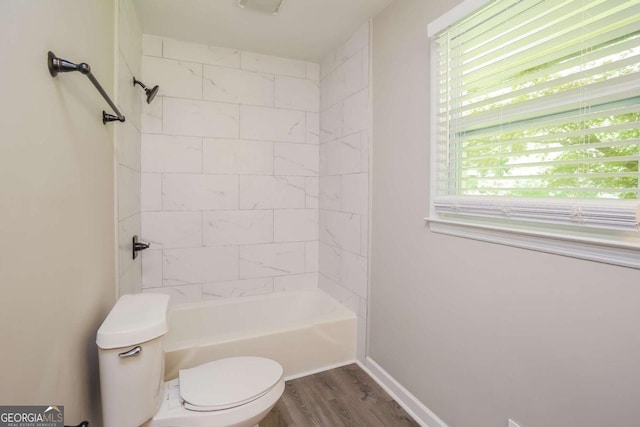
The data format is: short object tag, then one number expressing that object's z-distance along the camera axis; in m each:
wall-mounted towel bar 0.90
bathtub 1.97
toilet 1.16
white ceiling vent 1.94
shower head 2.17
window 0.97
